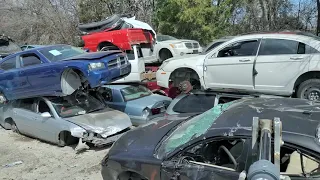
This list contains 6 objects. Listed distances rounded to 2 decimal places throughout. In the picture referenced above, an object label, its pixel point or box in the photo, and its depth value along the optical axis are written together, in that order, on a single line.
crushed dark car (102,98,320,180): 3.01
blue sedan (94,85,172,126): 8.70
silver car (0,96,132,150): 7.47
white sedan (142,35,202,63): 14.47
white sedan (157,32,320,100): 7.25
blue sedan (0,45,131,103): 7.84
